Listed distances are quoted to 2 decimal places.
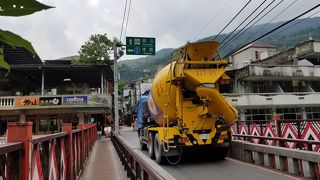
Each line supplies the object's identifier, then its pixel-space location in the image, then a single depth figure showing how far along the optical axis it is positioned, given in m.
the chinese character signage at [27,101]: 21.86
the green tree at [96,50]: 31.77
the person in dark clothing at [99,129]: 25.69
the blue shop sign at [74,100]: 22.28
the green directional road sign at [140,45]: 18.61
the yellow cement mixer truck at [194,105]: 7.59
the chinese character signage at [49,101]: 22.02
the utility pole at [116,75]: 20.80
